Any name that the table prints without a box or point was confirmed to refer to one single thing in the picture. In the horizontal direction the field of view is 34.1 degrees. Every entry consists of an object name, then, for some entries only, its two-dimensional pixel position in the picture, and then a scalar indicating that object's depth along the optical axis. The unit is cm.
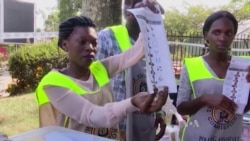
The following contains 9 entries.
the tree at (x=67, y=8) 2338
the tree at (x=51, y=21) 2993
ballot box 124
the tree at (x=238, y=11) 1966
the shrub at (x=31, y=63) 904
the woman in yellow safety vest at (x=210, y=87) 202
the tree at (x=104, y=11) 417
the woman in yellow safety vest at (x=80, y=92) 160
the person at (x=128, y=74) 216
